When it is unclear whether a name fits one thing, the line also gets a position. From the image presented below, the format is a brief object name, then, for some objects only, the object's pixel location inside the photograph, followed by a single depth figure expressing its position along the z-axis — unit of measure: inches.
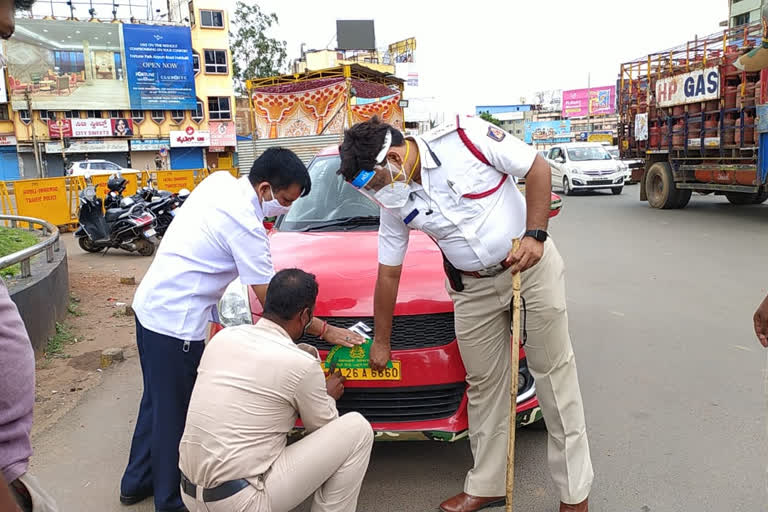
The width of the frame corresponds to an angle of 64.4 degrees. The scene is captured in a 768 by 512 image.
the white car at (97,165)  1074.7
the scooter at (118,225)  394.9
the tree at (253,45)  1656.0
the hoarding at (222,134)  1555.1
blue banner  1457.9
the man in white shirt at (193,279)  101.7
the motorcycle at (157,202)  418.9
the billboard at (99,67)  1366.9
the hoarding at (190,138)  1505.9
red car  113.5
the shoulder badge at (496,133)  99.5
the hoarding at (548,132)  2141.9
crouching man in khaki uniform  83.3
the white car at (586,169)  763.4
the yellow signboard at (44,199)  496.7
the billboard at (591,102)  2517.2
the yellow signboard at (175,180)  695.7
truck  434.9
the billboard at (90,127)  1373.0
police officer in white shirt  98.6
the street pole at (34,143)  1299.5
